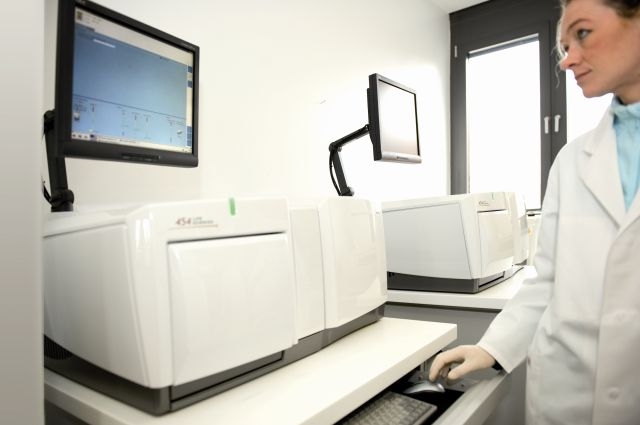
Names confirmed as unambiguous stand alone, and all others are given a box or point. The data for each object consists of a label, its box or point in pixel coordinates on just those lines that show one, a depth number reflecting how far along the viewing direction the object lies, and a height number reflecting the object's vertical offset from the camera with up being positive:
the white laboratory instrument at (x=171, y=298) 0.55 -0.11
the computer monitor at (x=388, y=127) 1.23 +0.30
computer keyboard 0.76 -0.36
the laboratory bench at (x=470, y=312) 1.28 -0.31
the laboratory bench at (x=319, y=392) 0.60 -0.27
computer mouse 0.88 -0.35
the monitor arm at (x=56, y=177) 0.80 +0.09
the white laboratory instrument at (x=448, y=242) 1.34 -0.06
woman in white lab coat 0.77 -0.10
